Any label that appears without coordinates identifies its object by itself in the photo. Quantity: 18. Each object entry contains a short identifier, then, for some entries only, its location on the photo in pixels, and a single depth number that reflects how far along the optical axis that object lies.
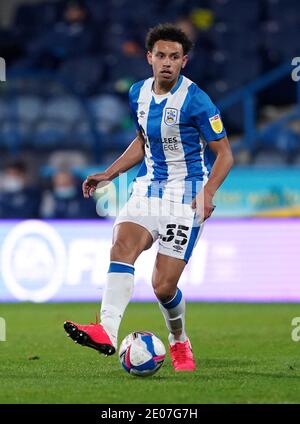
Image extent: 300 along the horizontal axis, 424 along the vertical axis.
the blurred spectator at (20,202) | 15.29
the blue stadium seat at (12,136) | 16.50
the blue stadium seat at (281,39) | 17.30
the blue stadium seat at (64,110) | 16.75
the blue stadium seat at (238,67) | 17.39
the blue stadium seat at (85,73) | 17.98
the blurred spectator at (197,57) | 16.86
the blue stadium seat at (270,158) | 16.03
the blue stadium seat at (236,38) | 17.64
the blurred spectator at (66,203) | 15.12
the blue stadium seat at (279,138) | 15.80
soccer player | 6.99
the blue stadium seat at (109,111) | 17.08
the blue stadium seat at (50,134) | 16.66
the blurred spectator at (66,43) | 18.47
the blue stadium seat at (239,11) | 17.94
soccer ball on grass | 6.81
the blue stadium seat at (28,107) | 16.95
